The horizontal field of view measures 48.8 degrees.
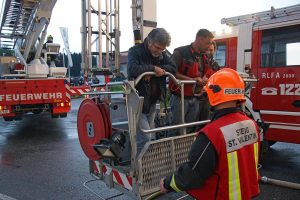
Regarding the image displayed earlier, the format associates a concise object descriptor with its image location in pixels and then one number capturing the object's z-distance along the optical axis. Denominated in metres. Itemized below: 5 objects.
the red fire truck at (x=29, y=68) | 8.95
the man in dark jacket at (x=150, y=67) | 3.51
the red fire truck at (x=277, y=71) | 5.66
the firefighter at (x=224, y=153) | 1.93
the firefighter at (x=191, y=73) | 4.01
